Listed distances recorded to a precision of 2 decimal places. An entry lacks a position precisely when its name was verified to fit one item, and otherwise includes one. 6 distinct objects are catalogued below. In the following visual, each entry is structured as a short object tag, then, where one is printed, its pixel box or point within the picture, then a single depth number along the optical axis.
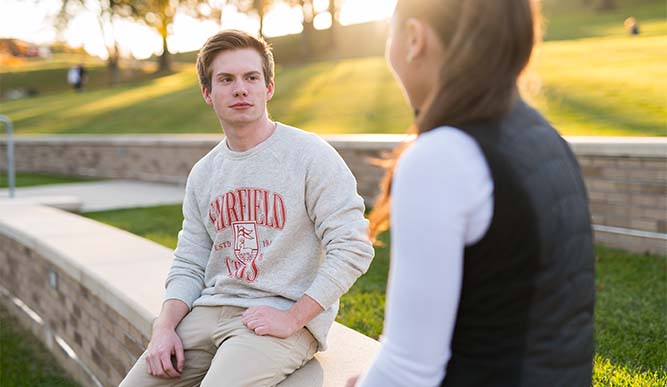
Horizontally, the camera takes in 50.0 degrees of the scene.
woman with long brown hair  1.18
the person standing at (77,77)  37.62
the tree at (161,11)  35.59
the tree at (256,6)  39.78
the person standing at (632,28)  24.82
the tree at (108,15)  38.03
